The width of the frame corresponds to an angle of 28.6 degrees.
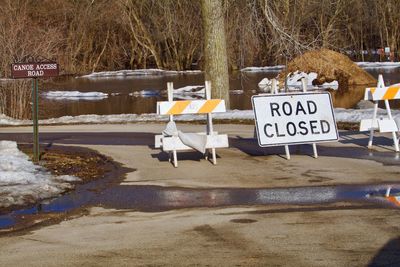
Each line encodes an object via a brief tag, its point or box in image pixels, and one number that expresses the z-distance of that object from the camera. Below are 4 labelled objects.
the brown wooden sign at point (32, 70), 12.74
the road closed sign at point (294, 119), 13.17
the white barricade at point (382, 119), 13.80
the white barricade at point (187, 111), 12.78
